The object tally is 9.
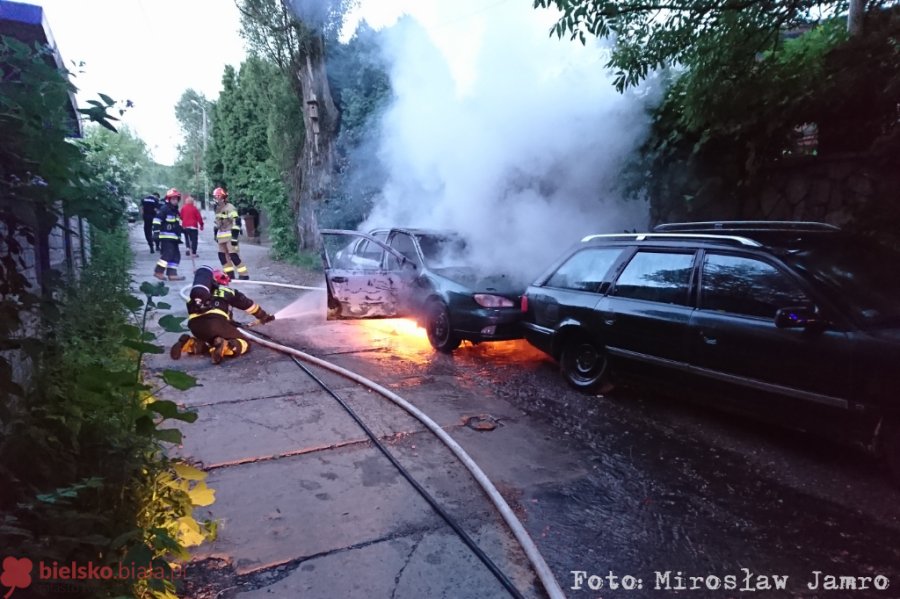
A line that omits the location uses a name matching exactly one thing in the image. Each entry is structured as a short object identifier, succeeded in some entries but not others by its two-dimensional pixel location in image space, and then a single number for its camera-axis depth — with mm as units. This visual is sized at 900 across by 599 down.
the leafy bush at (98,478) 2023
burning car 6363
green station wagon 3297
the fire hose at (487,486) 2550
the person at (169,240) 11328
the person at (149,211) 15844
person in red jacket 14595
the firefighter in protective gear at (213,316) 6234
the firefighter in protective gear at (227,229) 11570
